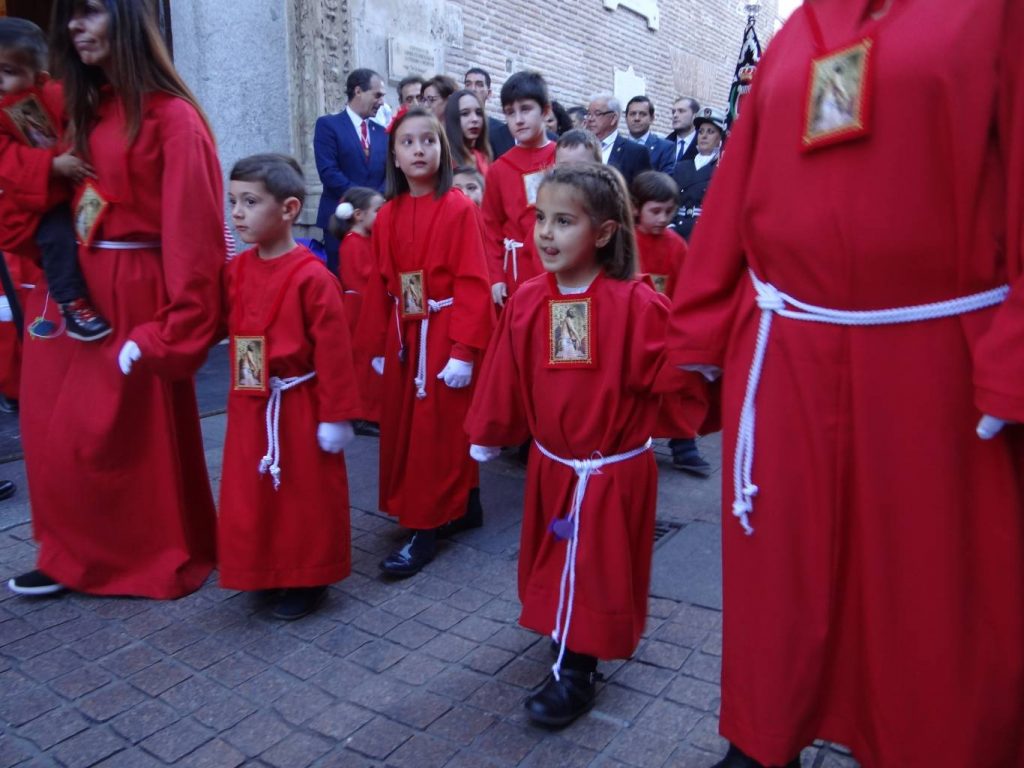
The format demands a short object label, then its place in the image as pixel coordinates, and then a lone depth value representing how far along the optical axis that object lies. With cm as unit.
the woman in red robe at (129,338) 327
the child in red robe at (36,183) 333
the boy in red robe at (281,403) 329
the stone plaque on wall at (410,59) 920
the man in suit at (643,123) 816
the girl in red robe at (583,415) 271
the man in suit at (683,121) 884
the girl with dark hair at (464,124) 582
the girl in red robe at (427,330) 385
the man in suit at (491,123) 706
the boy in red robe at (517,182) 512
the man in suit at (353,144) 722
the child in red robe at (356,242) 562
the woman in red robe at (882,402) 173
